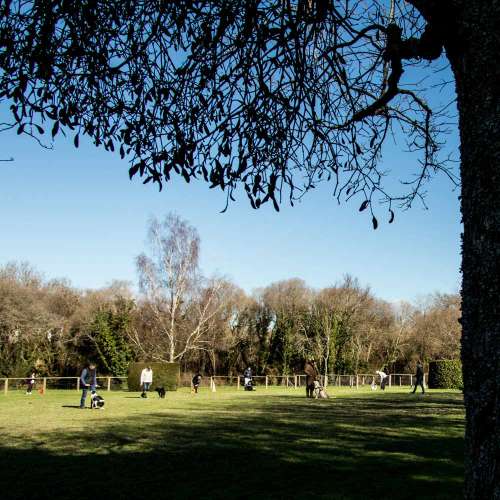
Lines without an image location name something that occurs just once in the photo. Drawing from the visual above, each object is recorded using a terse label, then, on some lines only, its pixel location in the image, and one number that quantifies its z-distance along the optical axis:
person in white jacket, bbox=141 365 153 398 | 29.64
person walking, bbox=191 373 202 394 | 34.99
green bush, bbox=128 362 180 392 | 35.50
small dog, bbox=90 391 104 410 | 20.62
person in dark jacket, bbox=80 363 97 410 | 20.91
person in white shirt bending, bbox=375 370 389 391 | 45.03
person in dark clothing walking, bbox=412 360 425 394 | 33.63
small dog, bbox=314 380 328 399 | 29.09
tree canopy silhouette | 5.69
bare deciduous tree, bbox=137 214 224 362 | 43.41
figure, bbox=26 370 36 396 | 32.41
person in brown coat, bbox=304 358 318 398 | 28.33
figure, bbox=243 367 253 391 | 40.46
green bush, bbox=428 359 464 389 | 42.25
